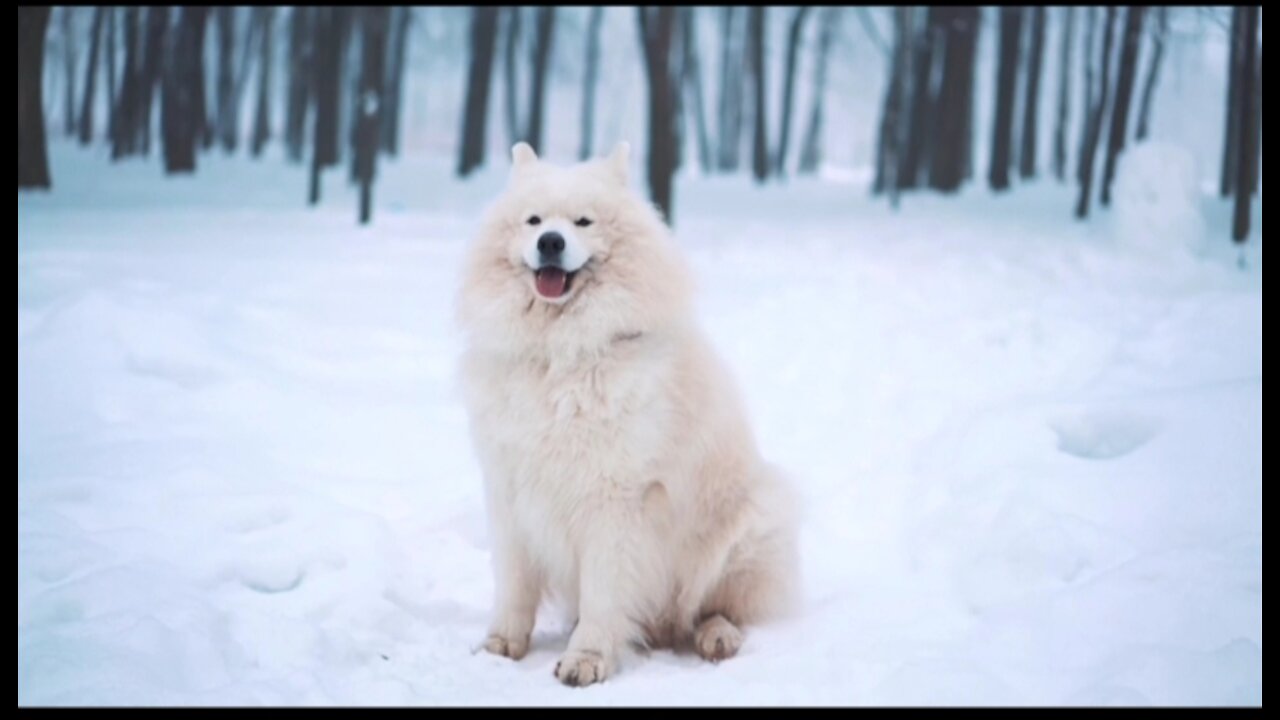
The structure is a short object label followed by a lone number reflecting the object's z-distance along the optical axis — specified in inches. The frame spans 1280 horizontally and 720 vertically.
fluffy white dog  137.0
